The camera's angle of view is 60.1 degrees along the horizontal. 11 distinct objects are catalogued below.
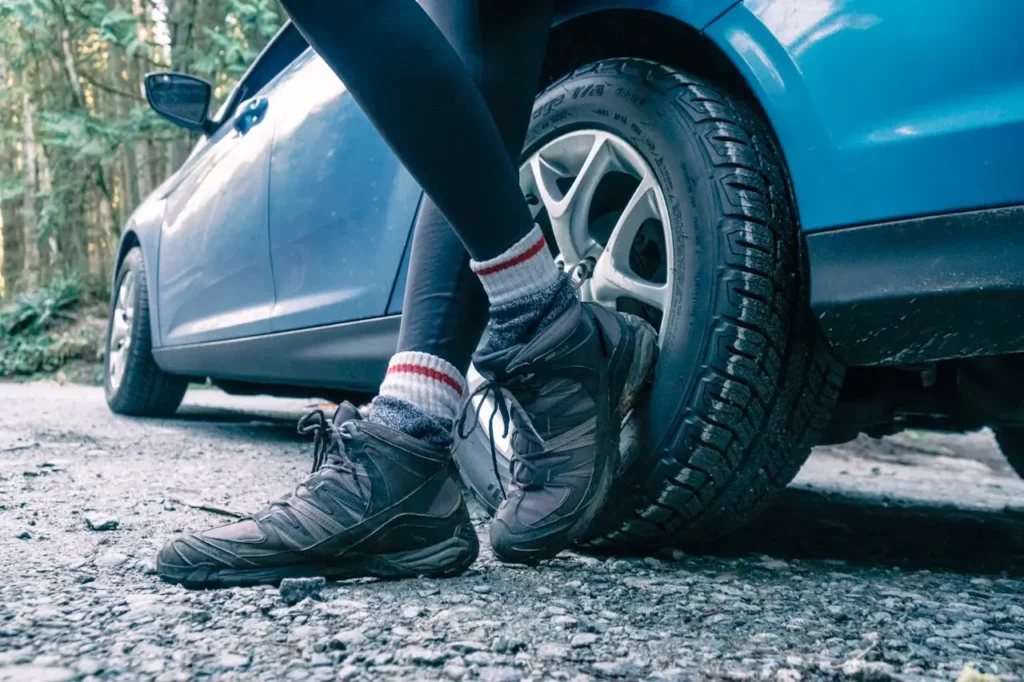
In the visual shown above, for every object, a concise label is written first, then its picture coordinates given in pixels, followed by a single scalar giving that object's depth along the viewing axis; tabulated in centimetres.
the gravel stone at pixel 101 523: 144
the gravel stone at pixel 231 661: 84
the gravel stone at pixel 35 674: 80
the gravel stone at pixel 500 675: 83
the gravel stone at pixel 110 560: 121
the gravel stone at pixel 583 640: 93
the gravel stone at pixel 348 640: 90
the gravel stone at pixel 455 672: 83
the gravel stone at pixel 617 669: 85
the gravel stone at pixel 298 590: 106
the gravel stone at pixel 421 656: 87
